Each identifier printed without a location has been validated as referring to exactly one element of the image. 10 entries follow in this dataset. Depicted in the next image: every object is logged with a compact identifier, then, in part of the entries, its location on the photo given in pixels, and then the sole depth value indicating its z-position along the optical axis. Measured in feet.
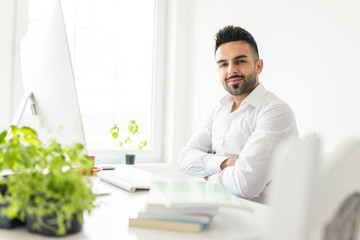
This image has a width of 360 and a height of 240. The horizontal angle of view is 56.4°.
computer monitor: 3.03
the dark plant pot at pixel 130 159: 9.93
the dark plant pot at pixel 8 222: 2.56
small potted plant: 9.94
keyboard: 4.44
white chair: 1.65
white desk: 2.51
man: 5.61
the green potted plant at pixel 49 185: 2.10
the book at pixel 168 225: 2.59
